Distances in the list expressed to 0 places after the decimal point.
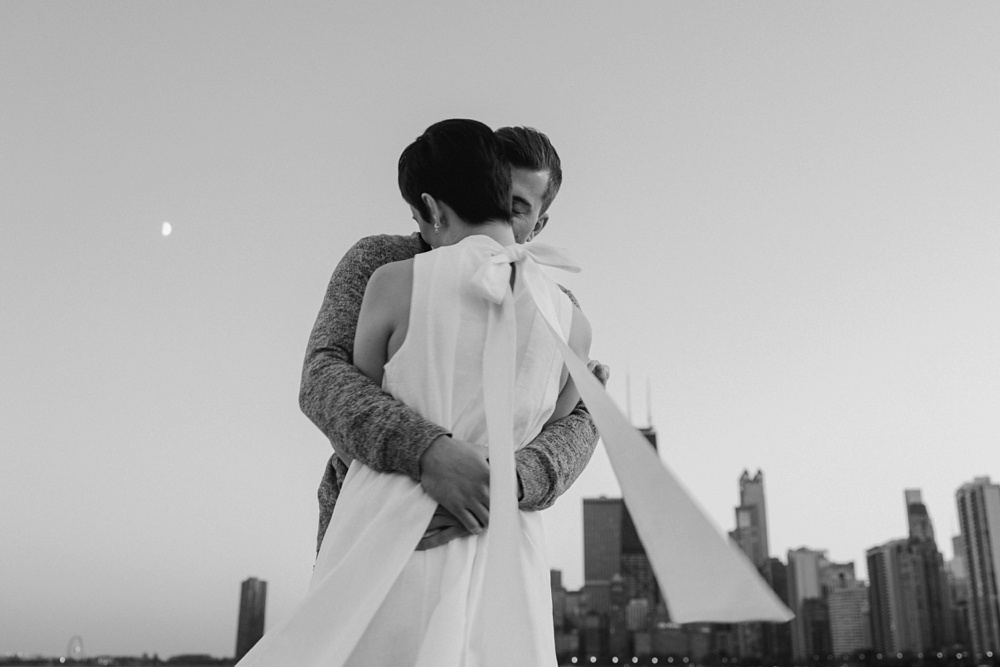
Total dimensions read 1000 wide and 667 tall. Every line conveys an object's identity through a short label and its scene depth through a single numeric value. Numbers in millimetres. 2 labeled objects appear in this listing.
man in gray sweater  1300
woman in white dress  1194
